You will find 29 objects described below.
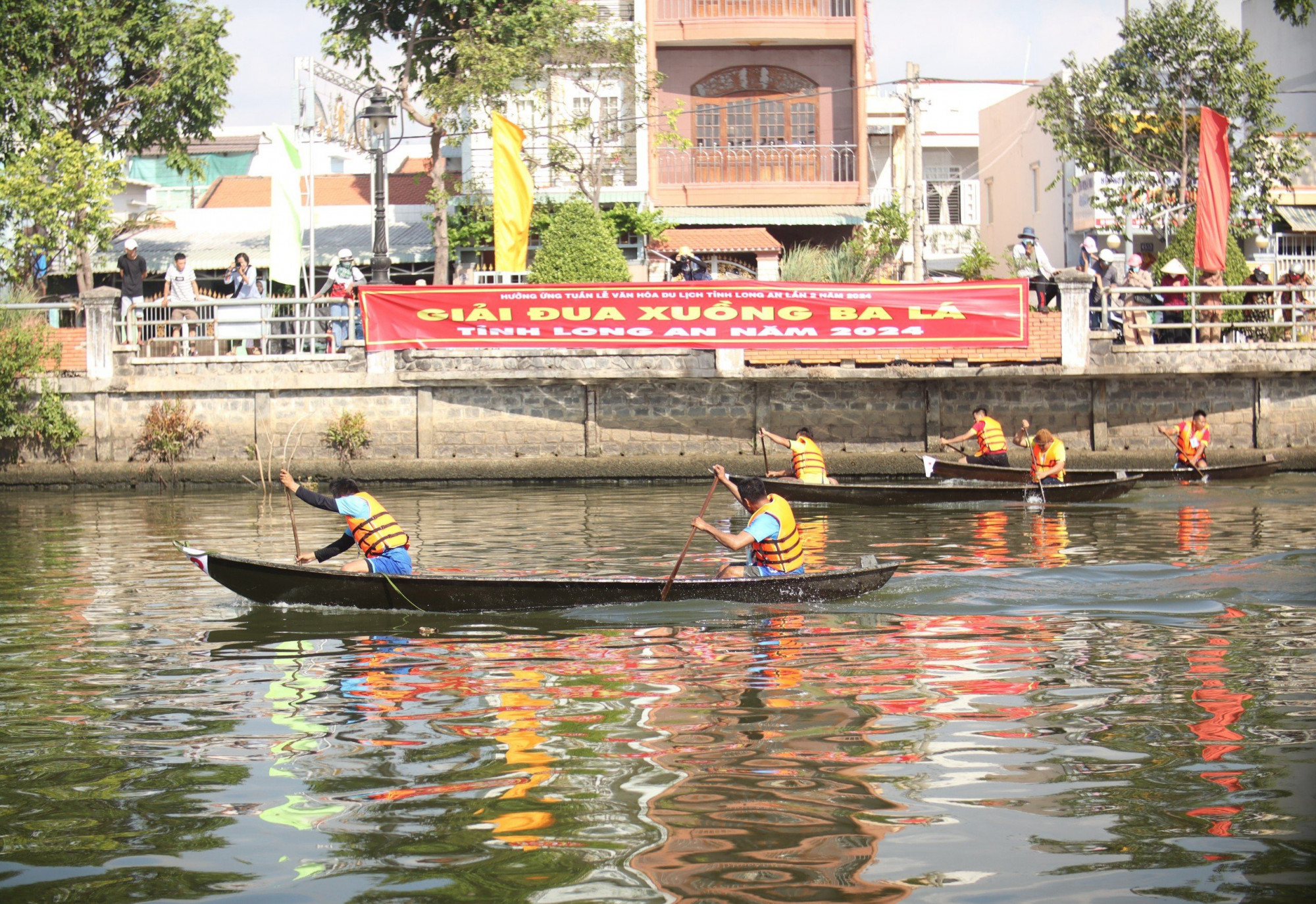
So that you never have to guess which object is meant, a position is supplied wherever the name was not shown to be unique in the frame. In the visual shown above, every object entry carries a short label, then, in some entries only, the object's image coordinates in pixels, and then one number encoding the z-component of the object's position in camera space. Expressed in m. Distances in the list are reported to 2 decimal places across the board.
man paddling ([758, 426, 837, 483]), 19.30
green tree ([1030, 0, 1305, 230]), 28.80
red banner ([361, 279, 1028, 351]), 22.81
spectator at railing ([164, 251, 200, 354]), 23.66
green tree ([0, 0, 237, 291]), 26.80
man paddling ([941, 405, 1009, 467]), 20.75
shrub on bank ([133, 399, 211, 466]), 23.34
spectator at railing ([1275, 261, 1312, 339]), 23.48
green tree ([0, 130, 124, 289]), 25.31
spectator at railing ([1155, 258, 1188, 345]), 24.16
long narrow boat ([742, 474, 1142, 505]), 19.23
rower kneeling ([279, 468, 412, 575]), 12.34
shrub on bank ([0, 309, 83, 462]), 22.72
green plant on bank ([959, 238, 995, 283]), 32.28
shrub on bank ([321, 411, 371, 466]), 23.28
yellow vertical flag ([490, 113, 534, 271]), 22.98
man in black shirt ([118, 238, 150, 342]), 23.48
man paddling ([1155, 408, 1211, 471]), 21.20
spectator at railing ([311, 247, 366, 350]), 23.48
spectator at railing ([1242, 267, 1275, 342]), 24.22
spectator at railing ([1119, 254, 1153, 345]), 23.75
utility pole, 28.61
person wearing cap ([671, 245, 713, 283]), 25.50
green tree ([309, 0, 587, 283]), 26.27
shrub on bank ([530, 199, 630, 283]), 24.75
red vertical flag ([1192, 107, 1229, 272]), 22.78
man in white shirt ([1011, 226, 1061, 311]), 23.19
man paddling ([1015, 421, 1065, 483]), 19.14
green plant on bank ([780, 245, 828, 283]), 26.25
